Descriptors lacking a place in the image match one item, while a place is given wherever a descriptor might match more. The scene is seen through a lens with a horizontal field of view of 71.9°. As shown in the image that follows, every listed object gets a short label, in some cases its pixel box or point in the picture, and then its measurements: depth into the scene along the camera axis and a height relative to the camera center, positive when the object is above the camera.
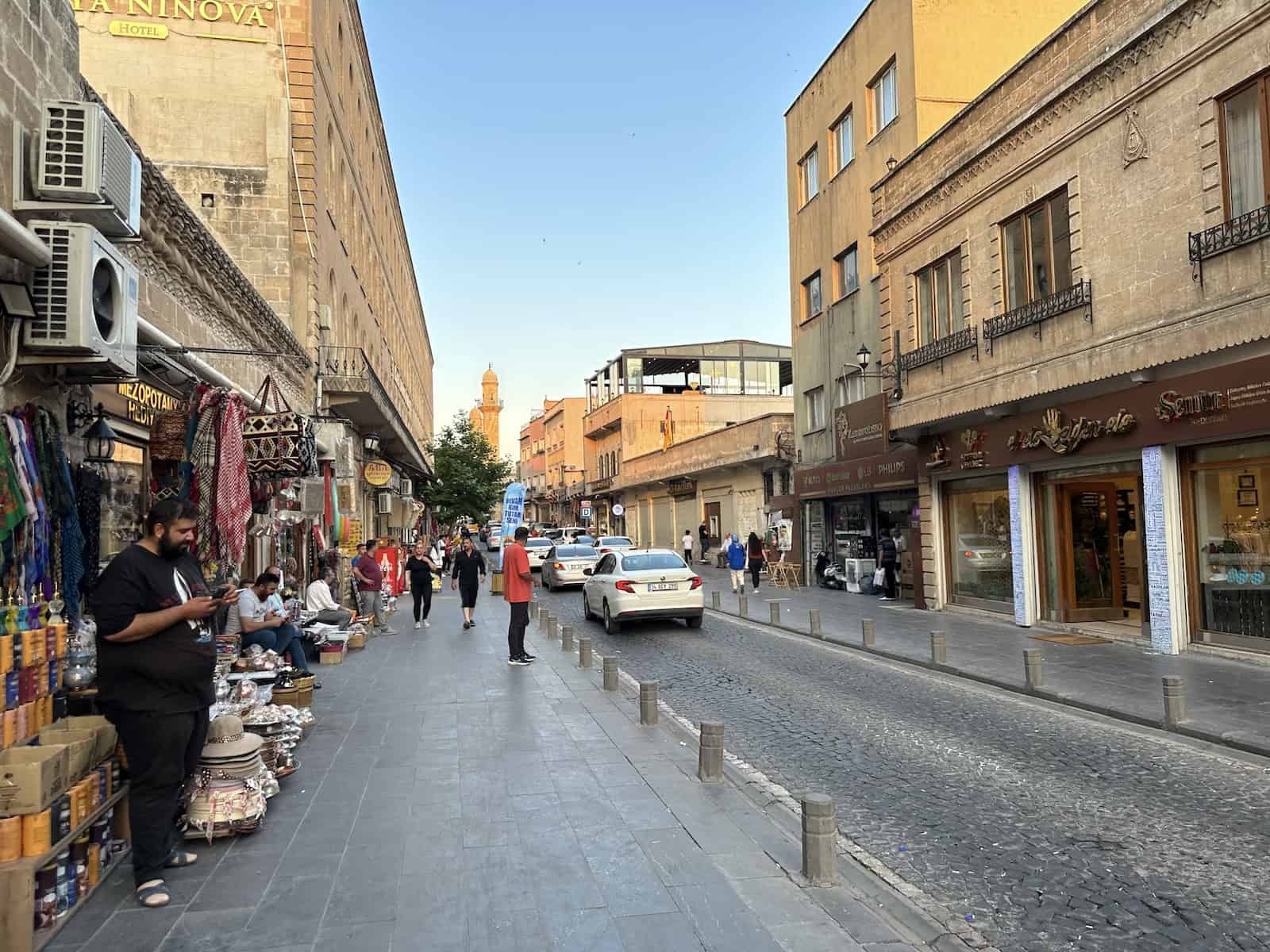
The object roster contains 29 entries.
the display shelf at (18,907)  3.64 -1.54
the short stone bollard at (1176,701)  8.19 -1.74
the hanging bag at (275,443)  9.12 +0.95
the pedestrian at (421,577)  17.77 -0.94
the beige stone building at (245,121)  17.28 +8.32
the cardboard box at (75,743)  4.34 -1.07
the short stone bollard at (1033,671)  9.98 -1.76
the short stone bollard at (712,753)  6.36 -1.67
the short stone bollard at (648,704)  8.25 -1.69
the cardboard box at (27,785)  3.85 -1.09
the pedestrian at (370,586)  16.48 -1.04
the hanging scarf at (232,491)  7.62 +0.39
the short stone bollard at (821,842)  4.55 -1.67
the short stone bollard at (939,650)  11.74 -1.75
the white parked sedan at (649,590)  16.19 -1.21
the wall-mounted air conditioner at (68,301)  5.38 +1.47
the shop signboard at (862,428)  19.69 +2.21
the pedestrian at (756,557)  26.33 -1.02
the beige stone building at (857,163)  21.62 +9.94
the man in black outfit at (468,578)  17.42 -0.97
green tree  50.59 +3.23
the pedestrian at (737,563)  23.94 -1.15
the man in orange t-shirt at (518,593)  12.09 -0.90
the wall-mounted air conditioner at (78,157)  5.57 +2.47
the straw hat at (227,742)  5.18 -1.24
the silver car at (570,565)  27.41 -1.18
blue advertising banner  25.92 +0.65
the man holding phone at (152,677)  4.36 -0.71
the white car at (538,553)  33.25 -0.94
